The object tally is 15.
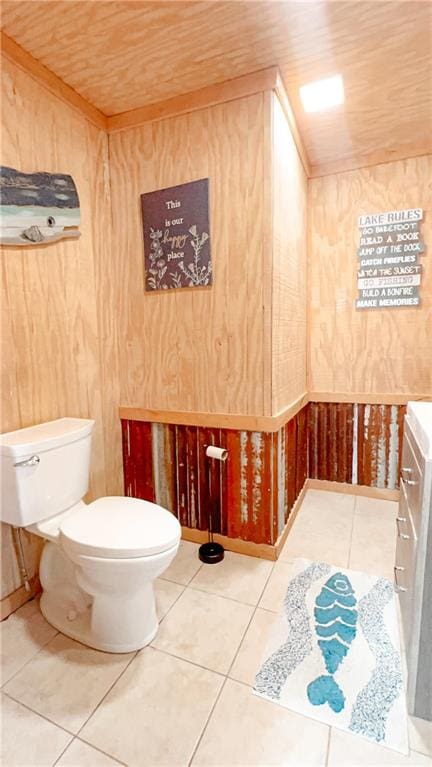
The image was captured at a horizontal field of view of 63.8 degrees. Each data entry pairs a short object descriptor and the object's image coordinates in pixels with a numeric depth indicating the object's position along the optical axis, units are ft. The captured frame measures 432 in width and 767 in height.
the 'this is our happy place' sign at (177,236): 5.72
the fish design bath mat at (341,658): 3.50
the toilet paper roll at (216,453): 5.78
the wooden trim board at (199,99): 5.10
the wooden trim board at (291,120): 5.25
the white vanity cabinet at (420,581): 3.24
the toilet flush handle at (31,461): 4.26
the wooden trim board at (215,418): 5.70
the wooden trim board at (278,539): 6.02
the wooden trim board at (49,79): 4.62
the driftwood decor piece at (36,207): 4.68
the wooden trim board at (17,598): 4.86
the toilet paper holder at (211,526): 5.82
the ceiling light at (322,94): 5.44
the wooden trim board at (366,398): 7.73
